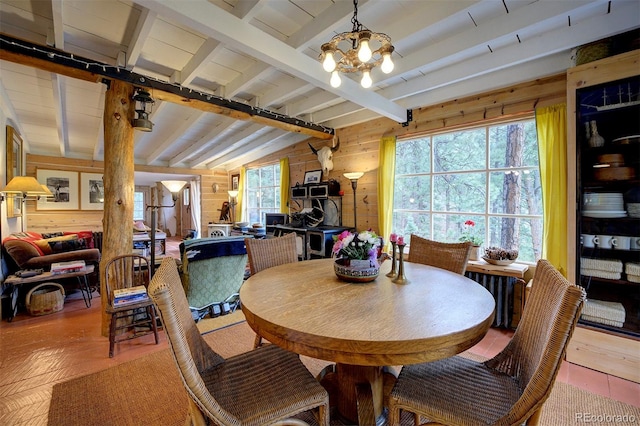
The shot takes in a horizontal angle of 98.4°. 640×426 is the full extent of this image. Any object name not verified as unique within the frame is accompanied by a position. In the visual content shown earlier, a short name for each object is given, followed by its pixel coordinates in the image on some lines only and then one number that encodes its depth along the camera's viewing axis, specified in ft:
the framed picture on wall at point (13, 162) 12.06
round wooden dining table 3.17
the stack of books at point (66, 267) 10.82
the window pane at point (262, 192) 21.03
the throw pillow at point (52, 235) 15.31
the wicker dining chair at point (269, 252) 6.89
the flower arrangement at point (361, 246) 5.33
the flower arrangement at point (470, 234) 9.96
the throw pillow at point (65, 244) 12.97
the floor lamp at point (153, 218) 9.89
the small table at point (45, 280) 9.90
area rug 5.34
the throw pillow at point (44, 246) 12.09
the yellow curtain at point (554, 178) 8.24
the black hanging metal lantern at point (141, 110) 8.70
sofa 10.63
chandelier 4.94
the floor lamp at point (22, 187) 10.63
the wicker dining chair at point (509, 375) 2.86
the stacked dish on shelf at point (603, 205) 6.95
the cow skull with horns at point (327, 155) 15.25
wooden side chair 7.67
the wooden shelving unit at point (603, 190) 6.62
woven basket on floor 10.27
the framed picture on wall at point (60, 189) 19.35
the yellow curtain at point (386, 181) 12.53
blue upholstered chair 9.11
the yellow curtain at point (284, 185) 18.56
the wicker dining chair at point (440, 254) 6.75
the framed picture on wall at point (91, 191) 20.90
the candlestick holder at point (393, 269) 5.53
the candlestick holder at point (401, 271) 5.22
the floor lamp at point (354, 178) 12.89
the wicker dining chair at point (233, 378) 2.94
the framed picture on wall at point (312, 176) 16.28
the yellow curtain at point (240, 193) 23.75
